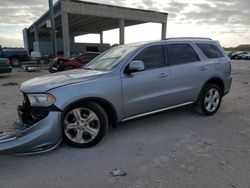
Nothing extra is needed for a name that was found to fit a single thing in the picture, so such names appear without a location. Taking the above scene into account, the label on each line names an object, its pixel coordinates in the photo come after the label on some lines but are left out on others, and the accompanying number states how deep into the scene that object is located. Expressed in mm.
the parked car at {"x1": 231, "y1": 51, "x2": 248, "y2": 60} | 39081
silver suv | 3121
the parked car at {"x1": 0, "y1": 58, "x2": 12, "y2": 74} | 11906
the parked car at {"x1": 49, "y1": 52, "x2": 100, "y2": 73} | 13428
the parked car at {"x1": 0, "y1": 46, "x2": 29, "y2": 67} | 19719
